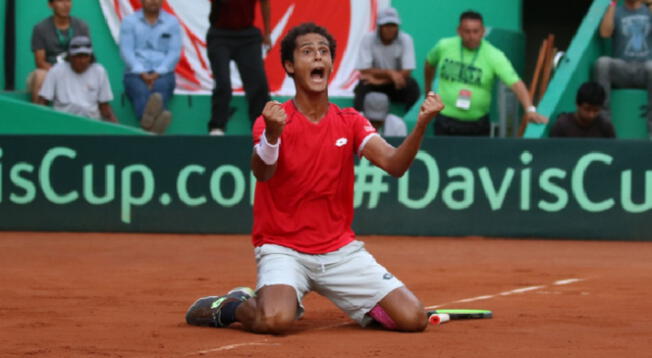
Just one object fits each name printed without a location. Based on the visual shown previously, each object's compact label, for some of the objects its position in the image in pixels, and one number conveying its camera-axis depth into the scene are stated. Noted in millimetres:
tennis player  6961
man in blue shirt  15016
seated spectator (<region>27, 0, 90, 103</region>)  15219
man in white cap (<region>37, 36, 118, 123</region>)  14484
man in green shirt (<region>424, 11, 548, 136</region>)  13953
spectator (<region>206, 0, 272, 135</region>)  13695
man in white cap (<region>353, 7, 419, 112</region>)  14680
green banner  12859
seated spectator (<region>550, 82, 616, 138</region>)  13305
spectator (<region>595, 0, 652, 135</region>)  14688
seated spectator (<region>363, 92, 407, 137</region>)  14320
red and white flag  16891
